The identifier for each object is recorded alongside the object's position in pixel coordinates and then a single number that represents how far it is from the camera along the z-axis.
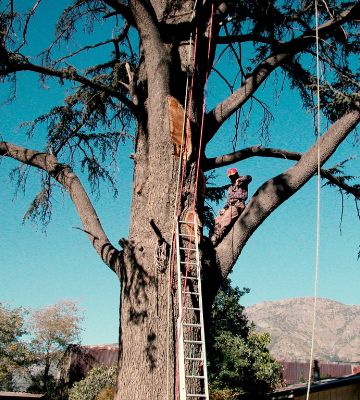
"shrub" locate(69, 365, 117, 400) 15.62
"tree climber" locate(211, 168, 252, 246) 5.38
